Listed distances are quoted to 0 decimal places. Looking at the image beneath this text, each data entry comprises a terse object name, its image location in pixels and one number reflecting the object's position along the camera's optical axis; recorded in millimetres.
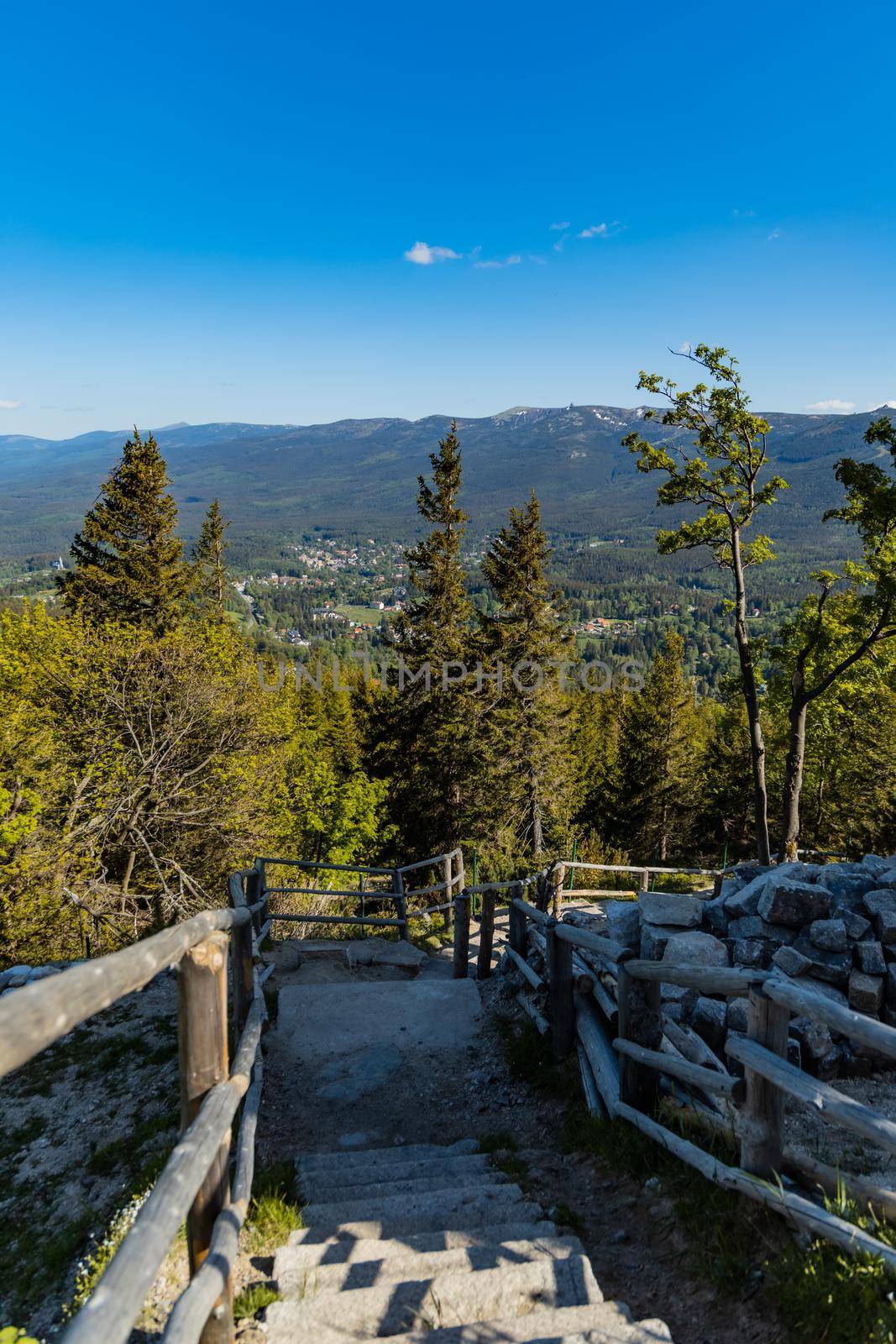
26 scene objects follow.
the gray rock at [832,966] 6453
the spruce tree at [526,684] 23781
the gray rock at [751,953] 6738
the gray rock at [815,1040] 5941
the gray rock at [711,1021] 6125
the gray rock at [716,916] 7332
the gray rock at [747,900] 7223
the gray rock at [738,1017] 6059
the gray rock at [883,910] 6500
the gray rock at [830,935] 6488
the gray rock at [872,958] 6402
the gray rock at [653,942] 6852
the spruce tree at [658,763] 31484
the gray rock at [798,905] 6816
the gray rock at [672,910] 7309
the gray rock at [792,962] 6391
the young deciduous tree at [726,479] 15547
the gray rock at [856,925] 6590
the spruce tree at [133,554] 21812
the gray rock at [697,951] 6516
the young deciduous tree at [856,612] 13891
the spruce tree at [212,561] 31016
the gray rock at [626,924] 7328
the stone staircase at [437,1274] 2893
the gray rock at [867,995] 6293
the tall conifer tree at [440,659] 24984
